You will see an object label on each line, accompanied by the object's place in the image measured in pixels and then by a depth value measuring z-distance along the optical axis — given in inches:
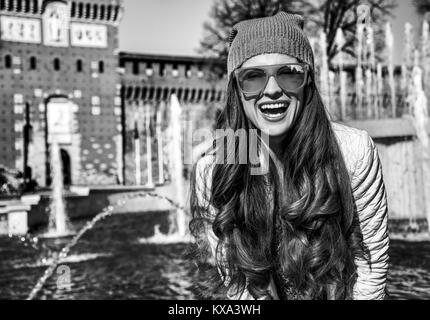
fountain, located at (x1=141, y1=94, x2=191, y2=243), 269.2
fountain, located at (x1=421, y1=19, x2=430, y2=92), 437.7
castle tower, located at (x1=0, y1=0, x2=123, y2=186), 710.5
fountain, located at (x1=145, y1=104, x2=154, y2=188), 763.4
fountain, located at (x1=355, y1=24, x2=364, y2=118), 526.0
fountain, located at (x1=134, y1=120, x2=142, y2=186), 760.3
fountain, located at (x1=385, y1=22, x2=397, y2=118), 474.3
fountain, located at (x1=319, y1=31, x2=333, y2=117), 441.4
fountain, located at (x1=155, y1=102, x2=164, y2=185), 766.3
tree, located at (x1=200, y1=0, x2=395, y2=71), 547.0
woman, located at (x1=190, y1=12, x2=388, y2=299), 37.8
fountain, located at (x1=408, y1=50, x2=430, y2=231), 245.2
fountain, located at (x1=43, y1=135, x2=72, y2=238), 311.5
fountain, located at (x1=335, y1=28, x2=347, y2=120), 530.9
